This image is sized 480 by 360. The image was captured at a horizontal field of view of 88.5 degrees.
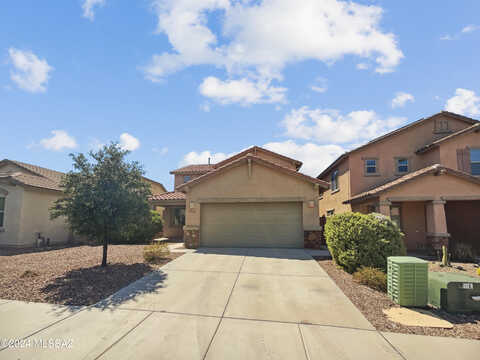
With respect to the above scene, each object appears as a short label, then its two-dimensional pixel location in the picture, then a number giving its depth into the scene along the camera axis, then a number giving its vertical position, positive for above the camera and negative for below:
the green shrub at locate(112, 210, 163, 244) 16.45 -1.50
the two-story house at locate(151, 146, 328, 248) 13.08 +0.24
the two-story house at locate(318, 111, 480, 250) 12.55 +1.90
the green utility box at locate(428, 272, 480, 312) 5.39 -1.81
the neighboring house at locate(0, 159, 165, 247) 14.28 -0.03
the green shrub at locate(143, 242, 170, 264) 9.98 -1.74
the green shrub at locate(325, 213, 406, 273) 7.84 -0.97
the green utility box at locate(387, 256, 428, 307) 5.68 -1.64
